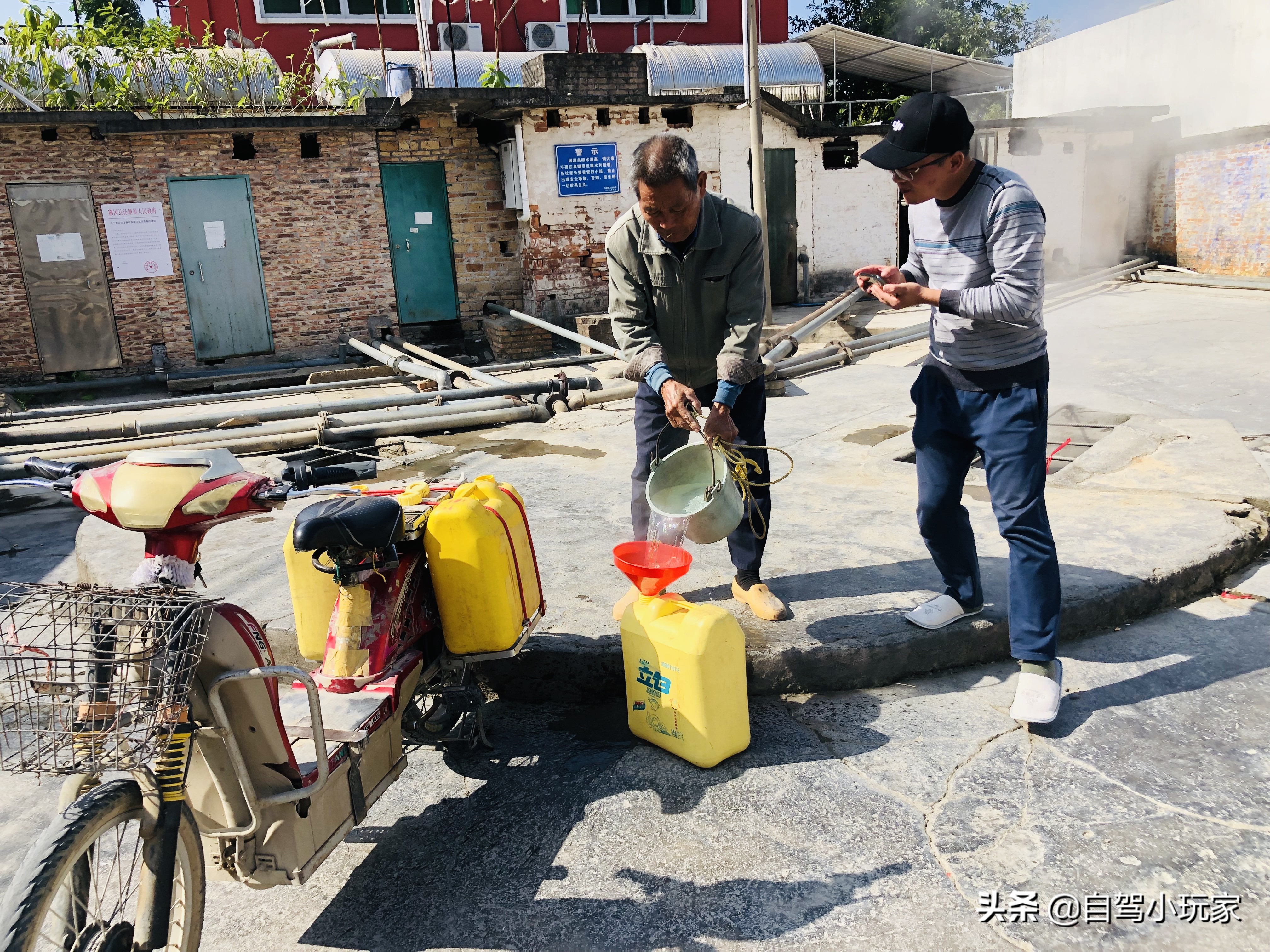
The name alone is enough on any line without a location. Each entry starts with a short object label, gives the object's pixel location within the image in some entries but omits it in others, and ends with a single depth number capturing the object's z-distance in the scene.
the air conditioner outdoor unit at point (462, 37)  19.98
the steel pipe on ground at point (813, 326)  9.21
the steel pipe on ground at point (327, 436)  6.83
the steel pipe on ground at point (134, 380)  11.78
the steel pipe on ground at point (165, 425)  6.81
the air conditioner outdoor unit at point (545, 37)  20.91
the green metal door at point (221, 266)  12.72
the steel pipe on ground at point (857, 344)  9.49
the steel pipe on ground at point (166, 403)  8.88
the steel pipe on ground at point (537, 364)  11.92
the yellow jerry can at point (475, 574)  2.95
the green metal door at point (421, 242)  13.63
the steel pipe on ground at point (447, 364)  9.15
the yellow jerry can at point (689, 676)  2.84
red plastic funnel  3.05
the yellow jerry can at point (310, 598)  3.07
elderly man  3.24
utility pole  10.74
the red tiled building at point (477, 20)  19.39
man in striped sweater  2.84
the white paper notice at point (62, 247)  12.21
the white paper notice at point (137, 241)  12.48
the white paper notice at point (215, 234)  12.82
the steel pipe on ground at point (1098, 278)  14.09
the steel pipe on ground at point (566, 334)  10.34
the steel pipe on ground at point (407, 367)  8.94
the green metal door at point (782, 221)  15.12
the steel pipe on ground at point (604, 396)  8.46
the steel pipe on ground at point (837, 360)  9.37
